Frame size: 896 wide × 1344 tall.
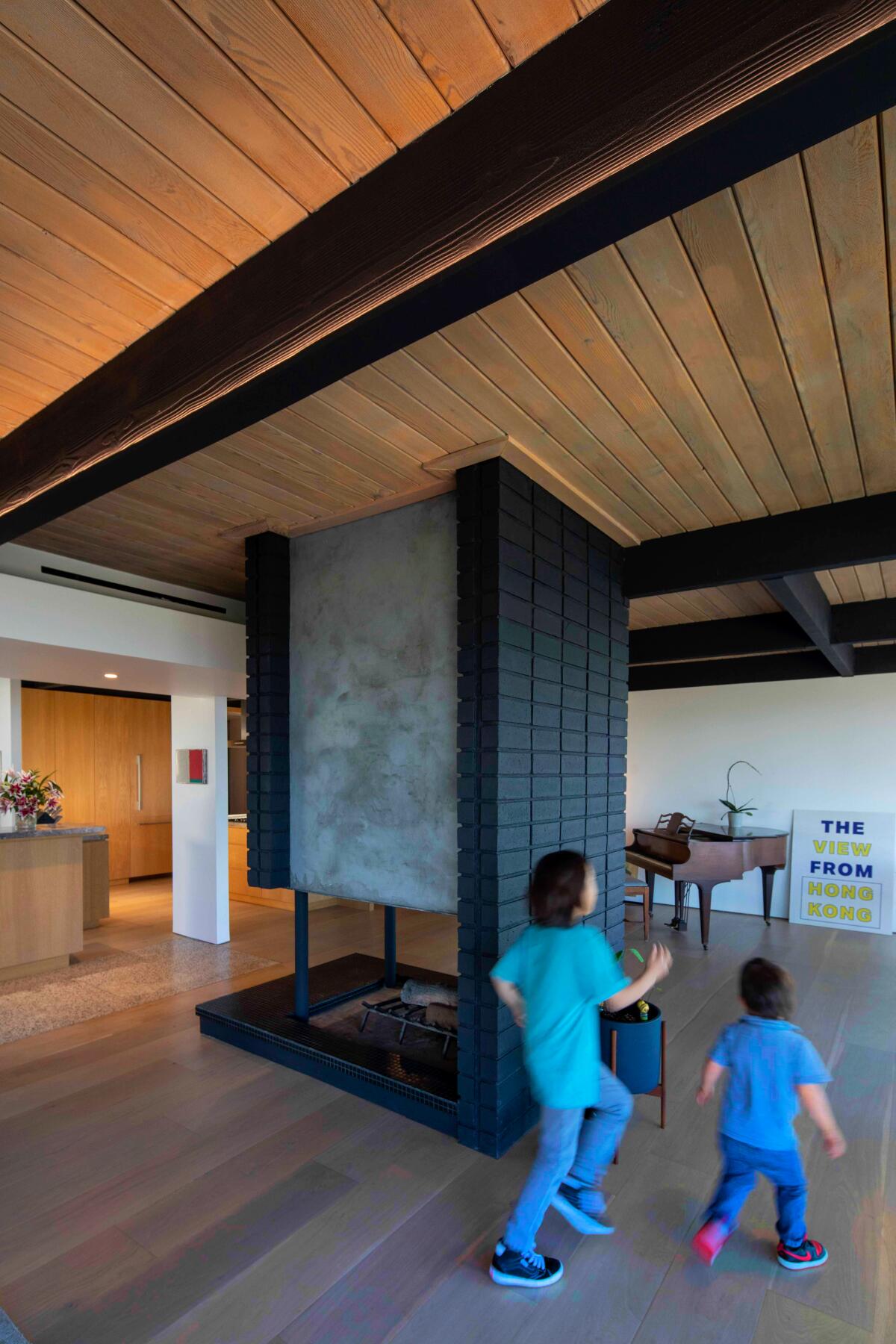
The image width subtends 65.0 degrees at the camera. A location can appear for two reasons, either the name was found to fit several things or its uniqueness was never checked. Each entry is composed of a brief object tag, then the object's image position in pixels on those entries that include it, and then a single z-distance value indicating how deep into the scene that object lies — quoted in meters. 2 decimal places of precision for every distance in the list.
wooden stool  6.25
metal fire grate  3.48
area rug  4.48
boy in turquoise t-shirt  2.02
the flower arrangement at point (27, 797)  5.62
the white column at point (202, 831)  6.18
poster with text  6.87
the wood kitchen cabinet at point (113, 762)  8.62
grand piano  6.07
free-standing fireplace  2.90
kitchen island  5.32
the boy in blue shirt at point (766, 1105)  2.06
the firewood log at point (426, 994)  3.71
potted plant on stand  2.78
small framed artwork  6.25
